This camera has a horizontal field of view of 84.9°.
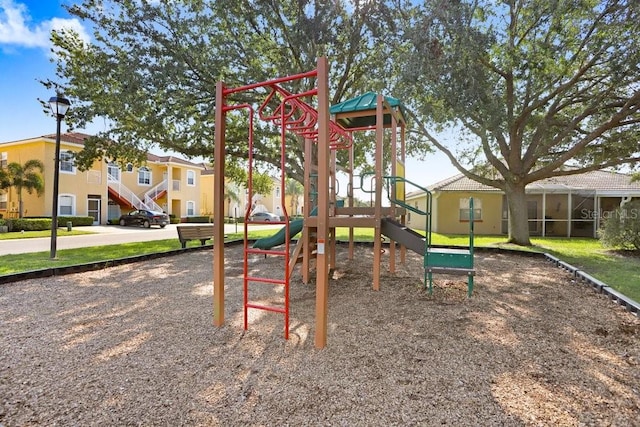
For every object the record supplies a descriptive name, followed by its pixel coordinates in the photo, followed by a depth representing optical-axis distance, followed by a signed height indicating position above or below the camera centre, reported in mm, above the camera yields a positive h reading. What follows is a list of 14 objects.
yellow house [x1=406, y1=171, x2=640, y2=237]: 17141 +600
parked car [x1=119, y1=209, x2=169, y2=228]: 24797 -290
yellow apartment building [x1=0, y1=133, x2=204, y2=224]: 22812 +2228
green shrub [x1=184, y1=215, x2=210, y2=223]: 31812 -431
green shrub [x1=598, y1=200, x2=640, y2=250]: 10719 -372
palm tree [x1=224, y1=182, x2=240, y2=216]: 38691 +2195
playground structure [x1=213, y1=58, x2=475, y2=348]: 3549 +196
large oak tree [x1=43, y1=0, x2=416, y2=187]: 10812 +5370
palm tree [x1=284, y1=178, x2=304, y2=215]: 52572 +3394
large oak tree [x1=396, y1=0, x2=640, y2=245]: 8812 +3934
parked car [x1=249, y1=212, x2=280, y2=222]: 33312 -144
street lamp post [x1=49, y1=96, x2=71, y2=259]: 9111 +2420
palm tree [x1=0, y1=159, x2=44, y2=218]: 20641 +2153
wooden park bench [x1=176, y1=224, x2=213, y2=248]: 11156 -600
